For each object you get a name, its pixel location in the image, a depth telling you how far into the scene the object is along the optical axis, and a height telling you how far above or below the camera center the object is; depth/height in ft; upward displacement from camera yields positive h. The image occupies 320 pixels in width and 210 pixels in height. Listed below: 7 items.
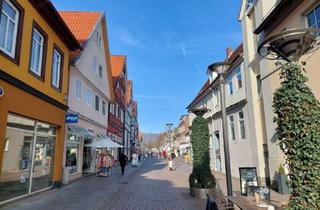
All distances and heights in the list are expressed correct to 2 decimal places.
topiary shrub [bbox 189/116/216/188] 36.78 +0.31
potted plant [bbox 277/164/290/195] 39.45 -3.36
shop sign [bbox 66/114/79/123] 47.26 +7.02
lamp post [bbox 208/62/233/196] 26.89 +5.34
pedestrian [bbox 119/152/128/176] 71.28 -0.46
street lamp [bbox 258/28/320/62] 15.86 +6.74
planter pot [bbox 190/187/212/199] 35.70 -4.36
